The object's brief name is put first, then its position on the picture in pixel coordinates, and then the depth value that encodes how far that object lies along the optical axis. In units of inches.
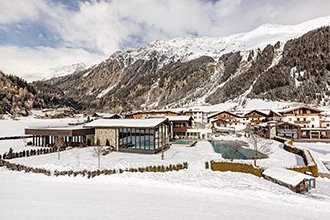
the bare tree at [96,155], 776.9
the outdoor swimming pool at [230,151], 1101.4
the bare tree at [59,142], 1087.8
